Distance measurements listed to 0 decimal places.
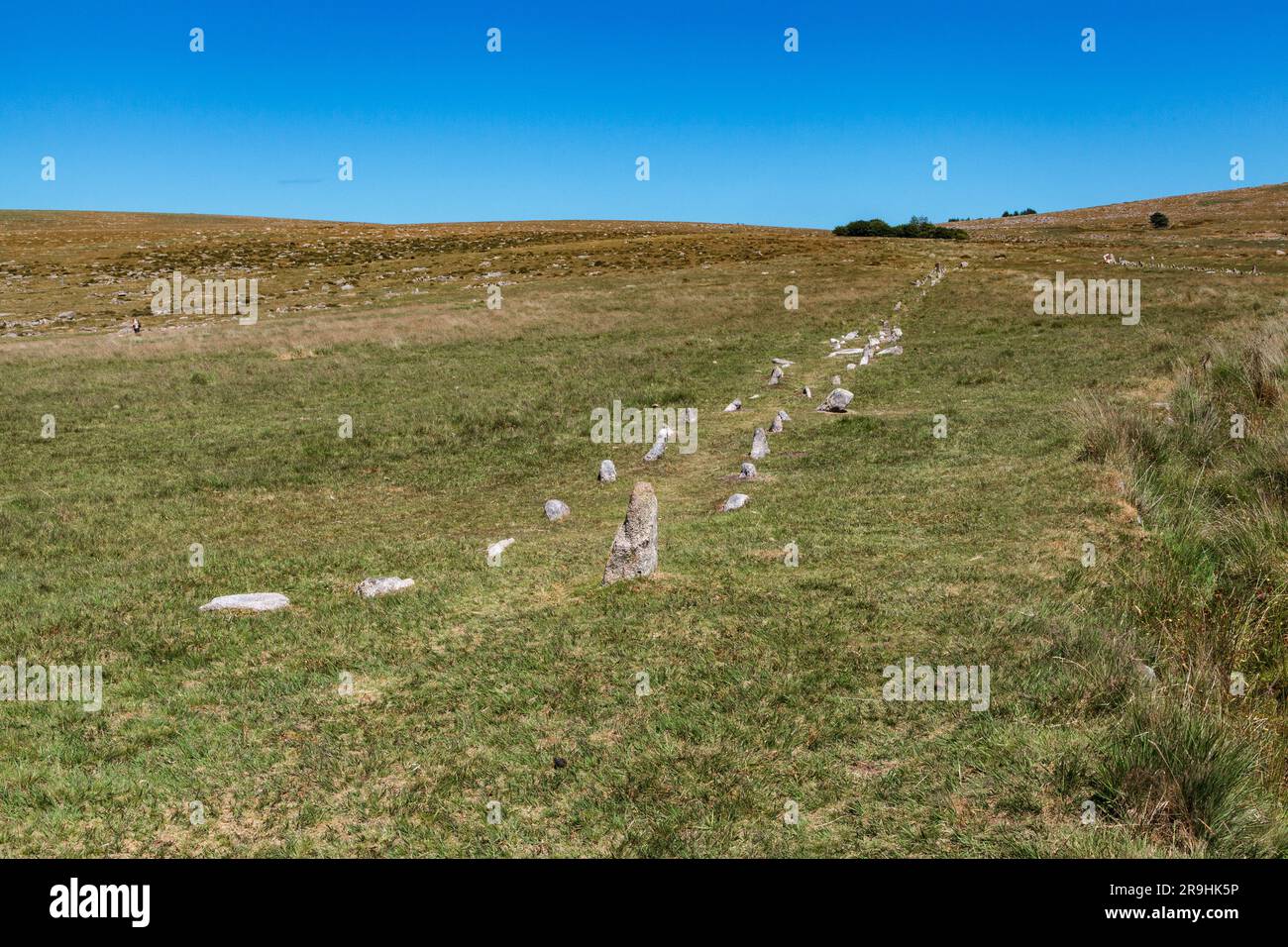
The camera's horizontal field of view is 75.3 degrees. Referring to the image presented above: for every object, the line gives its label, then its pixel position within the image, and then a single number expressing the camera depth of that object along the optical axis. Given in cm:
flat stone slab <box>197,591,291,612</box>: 1032
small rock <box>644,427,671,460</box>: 1911
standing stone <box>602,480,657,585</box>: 1052
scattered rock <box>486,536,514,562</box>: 1211
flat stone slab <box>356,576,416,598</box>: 1079
